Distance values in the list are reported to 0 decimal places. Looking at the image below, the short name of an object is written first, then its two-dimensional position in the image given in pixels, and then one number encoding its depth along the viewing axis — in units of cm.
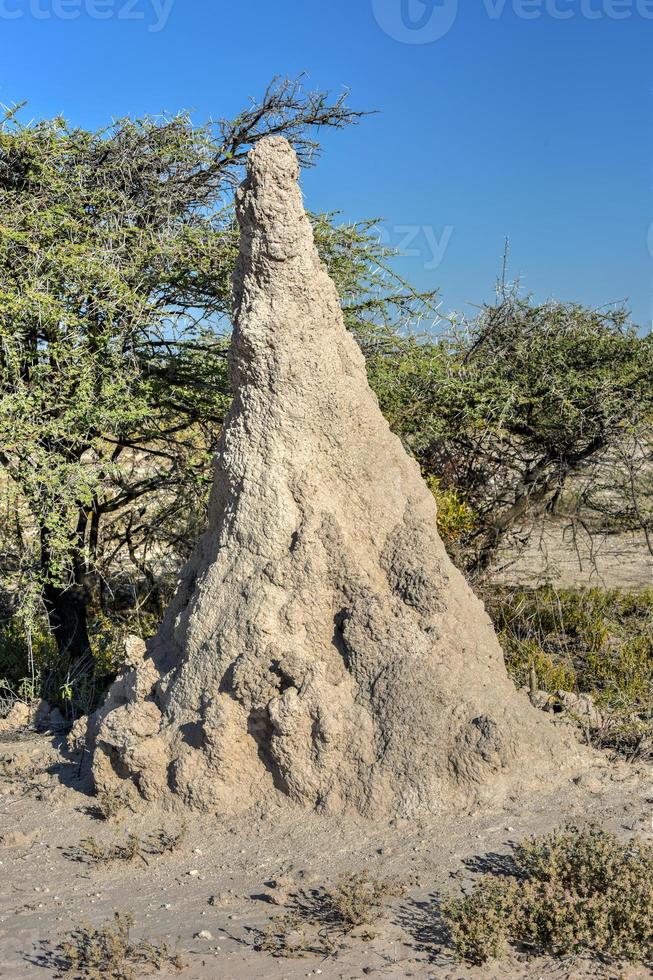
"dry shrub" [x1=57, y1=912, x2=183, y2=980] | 337
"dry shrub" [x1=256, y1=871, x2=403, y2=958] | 350
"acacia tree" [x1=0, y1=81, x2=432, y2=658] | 669
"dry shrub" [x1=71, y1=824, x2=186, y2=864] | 429
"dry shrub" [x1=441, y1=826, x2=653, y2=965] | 338
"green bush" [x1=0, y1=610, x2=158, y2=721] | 652
